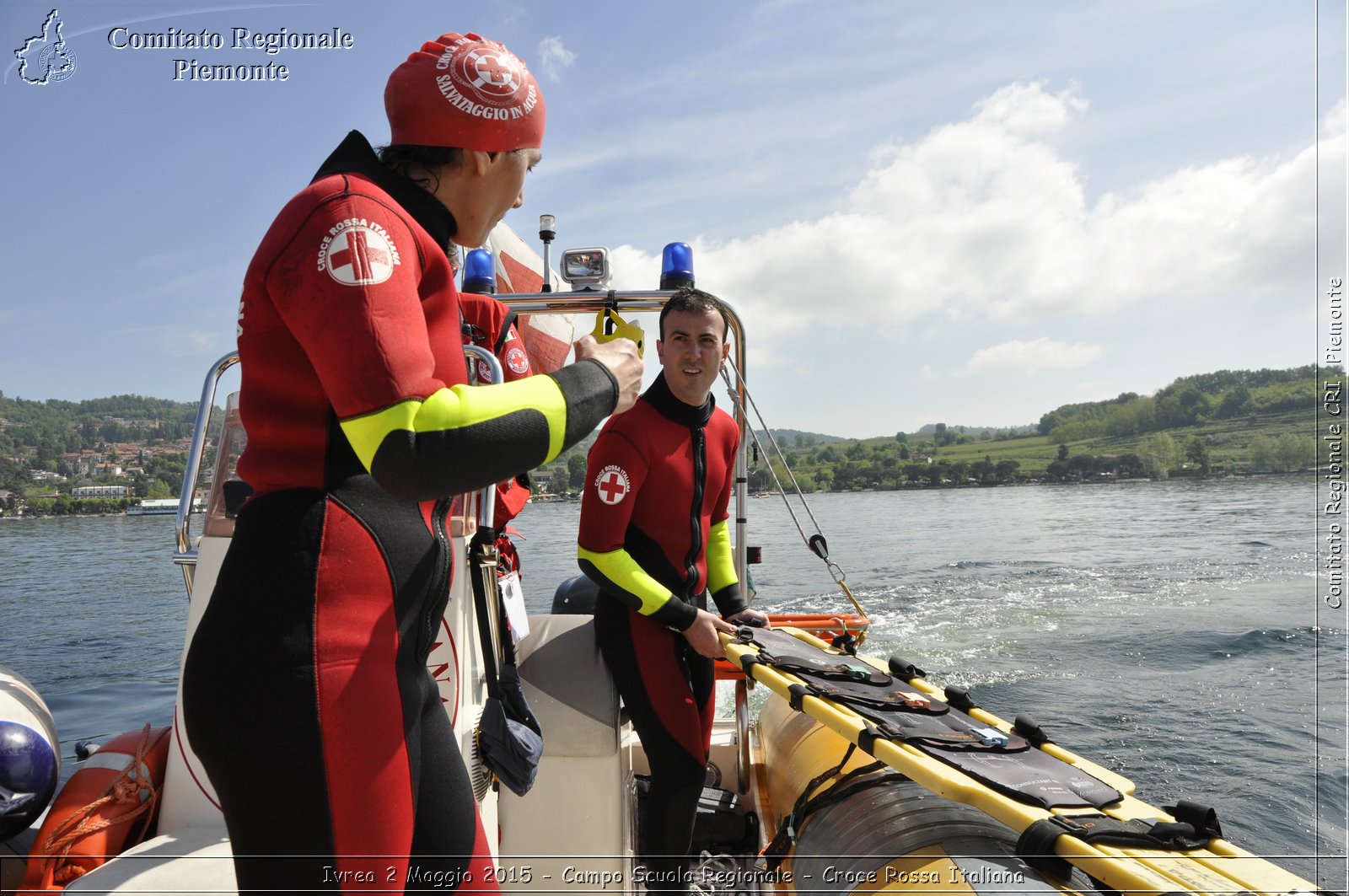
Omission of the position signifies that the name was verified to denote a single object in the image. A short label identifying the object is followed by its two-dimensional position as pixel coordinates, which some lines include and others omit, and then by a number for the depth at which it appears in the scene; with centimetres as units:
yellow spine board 121
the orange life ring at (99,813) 177
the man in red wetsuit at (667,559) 240
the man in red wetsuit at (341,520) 81
